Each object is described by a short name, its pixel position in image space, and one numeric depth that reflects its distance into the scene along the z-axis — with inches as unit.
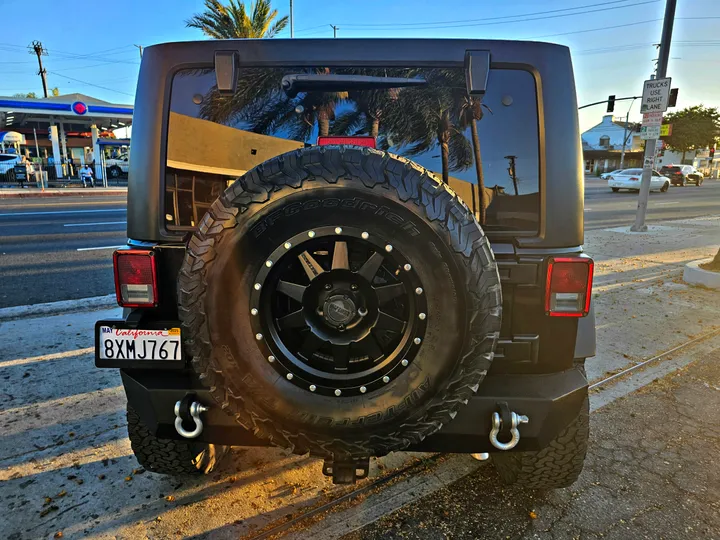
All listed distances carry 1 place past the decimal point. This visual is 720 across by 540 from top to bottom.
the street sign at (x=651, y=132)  449.8
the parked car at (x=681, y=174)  1624.0
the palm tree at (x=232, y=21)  924.0
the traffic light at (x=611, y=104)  1251.8
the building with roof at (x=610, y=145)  2583.2
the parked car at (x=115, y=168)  1344.7
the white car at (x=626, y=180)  1040.2
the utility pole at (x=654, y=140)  447.2
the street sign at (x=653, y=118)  445.7
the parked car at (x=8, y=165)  1122.0
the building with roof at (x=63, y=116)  1087.0
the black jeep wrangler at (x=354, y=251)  66.9
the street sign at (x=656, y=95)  430.3
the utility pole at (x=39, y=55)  2119.8
